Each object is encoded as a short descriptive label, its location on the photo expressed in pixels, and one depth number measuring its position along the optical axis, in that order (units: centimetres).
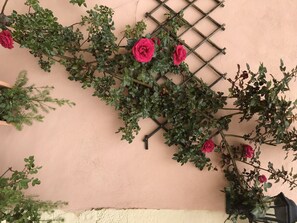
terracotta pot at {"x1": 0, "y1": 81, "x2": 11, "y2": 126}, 178
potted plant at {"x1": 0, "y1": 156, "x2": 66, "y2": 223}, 157
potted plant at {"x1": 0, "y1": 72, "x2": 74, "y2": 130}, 181
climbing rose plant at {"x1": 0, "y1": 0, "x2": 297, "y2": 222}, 185
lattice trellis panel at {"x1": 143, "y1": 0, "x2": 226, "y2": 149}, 213
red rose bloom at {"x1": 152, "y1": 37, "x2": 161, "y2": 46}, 191
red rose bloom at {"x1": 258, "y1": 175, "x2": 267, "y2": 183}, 195
